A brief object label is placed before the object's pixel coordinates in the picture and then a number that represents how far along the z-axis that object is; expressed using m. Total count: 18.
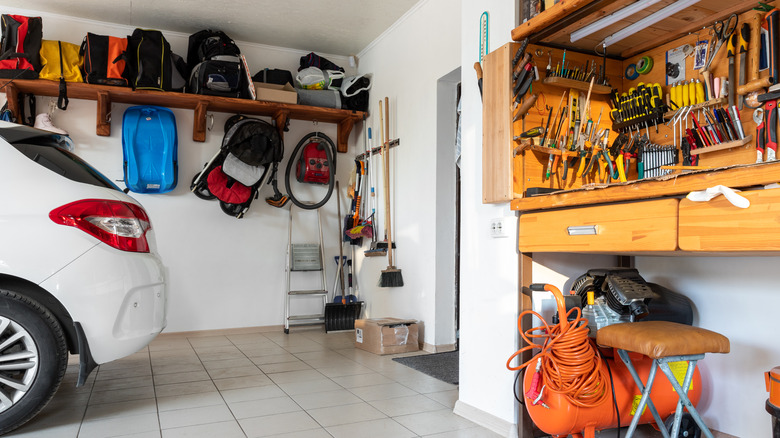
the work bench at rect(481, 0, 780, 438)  1.46
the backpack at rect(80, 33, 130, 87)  4.45
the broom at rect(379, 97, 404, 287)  4.60
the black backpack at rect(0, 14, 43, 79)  4.23
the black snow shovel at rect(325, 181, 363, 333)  5.18
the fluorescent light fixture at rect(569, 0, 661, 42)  2.00
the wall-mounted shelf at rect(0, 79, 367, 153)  4.44
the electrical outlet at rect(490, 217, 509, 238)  2.34
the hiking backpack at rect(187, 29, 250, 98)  4.74
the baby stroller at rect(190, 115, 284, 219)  4.88
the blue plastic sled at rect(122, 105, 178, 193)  4.75
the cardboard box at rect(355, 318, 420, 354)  4.09
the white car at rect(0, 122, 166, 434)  2.18
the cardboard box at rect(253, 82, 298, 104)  5.01
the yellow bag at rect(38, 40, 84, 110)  4.37
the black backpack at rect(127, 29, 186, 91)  4.55
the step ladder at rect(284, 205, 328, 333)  5.26
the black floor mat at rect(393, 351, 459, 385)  3.37
